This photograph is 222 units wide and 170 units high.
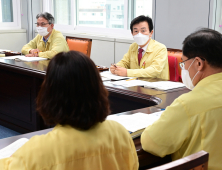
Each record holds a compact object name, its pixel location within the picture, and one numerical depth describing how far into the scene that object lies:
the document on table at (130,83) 2.42
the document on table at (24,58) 3.51
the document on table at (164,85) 2.30
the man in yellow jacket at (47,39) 3.99
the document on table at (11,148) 1.17
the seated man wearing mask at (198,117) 1.20
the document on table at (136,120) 1.45
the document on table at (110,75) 2.65
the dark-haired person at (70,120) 0.86
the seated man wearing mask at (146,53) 2.88
